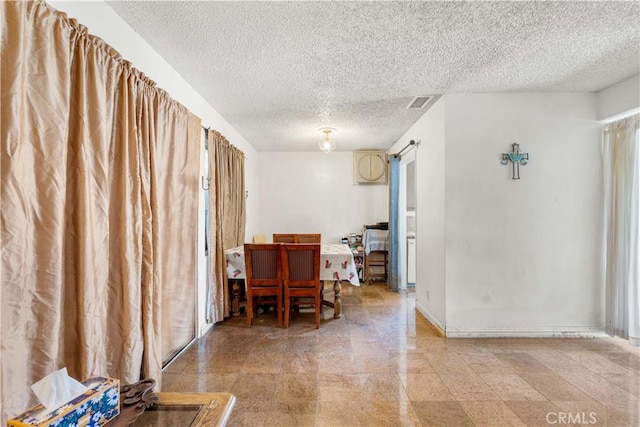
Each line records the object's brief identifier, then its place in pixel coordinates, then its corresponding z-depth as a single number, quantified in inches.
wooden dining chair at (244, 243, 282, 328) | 126.6
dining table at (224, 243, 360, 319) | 137.3
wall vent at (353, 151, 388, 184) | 227.6
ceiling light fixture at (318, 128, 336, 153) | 164.9
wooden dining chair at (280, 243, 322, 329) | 124.6
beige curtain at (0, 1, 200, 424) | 44.8
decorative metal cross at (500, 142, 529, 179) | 119.0
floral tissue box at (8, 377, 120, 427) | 31.5
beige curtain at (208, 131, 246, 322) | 126.5
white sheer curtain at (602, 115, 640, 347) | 107.3
